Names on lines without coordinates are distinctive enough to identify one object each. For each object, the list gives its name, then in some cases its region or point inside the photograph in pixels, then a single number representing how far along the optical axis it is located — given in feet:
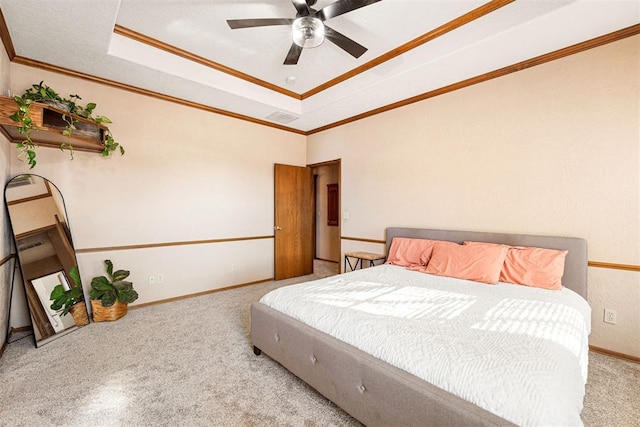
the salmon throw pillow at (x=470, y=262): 8.55
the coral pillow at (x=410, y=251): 10.66
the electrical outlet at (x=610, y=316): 7.74
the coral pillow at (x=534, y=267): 7.90
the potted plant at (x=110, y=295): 9.87
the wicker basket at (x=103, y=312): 9.98
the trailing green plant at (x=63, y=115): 7.37
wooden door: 16.29
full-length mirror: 8.63
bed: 3.66
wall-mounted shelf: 7.32
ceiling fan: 6.40
